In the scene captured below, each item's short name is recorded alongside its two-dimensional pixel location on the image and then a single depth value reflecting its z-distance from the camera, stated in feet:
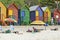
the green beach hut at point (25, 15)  134.10
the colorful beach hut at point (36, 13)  141.08
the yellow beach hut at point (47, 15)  146.72
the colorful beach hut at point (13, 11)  130.11
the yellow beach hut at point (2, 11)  125.33
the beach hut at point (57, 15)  150.32
